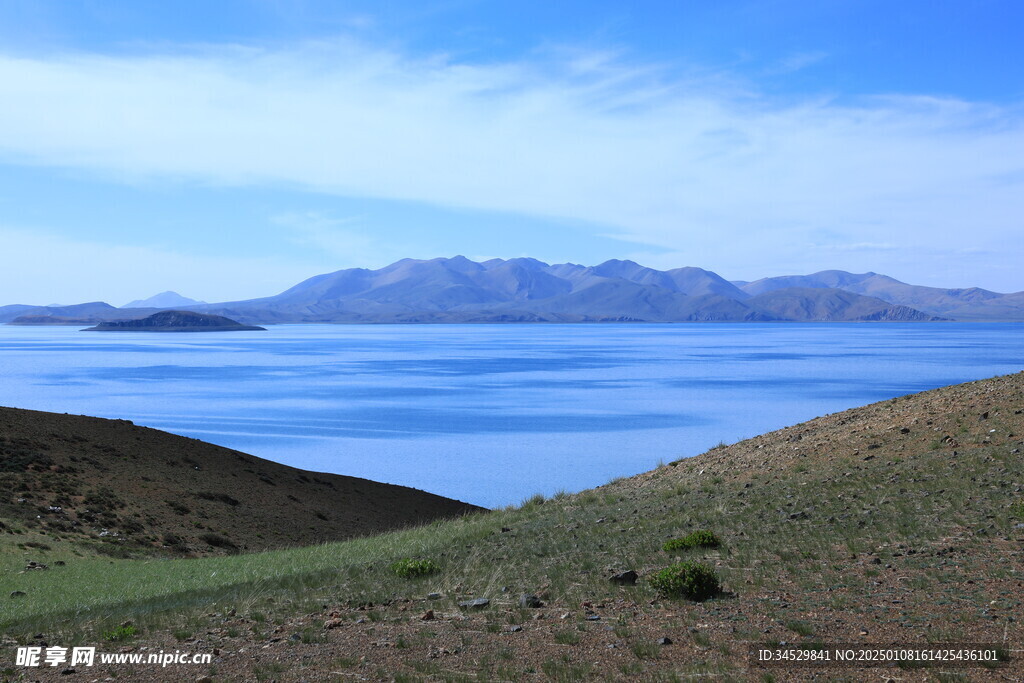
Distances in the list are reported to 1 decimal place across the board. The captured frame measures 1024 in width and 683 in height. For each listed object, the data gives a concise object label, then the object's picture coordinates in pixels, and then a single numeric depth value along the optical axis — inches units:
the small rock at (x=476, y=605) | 431.8
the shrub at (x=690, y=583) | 422.3
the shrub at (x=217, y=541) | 1030.4
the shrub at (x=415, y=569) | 538.9
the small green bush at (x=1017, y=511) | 512.7
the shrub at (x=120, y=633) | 398.6
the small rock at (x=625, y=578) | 462.0
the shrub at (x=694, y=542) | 530.0
